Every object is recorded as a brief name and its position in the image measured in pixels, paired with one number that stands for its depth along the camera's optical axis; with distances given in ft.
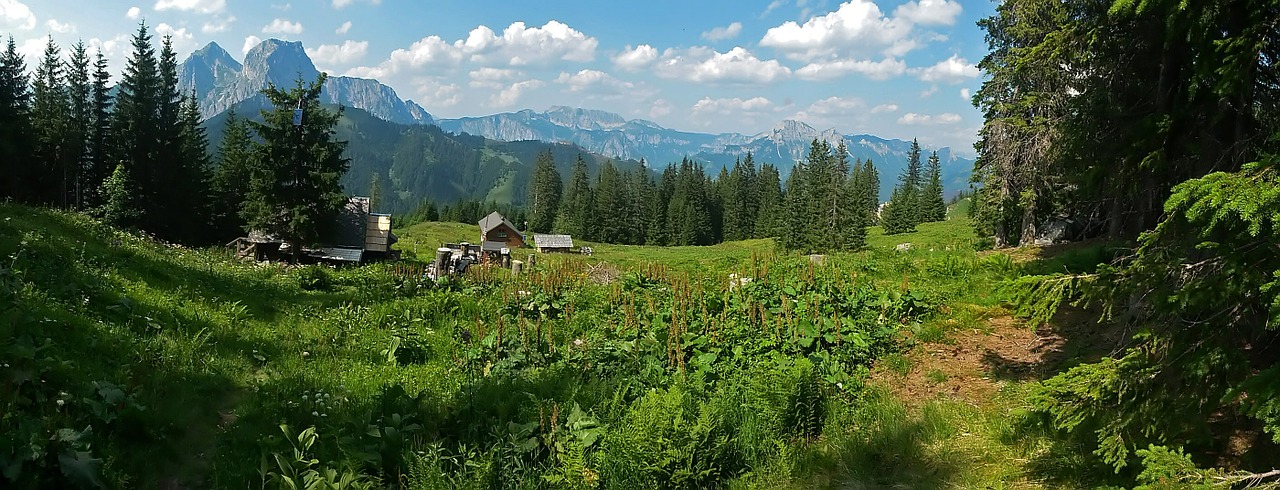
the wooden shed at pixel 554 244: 277.85
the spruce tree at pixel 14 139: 120.67
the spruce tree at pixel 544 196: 385.09
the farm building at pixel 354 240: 127.85
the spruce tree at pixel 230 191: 146.92
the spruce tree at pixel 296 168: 114.83
